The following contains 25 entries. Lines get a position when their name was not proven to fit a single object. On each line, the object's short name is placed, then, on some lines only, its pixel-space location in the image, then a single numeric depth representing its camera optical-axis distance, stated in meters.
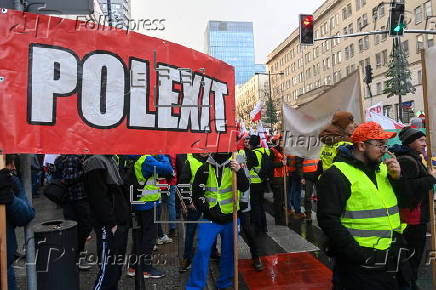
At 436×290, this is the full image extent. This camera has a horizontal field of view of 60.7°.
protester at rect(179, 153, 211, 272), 5.85
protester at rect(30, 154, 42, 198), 10.65
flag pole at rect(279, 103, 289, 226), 8.23
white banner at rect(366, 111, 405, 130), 9.08
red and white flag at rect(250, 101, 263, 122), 9.19
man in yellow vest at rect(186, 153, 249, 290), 4.59
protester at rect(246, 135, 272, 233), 7.32
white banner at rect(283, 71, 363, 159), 6.07
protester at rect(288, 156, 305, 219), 9.02
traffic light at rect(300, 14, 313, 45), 13.18
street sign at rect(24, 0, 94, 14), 2.77
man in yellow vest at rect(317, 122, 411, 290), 2.91
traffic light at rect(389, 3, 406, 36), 12.14
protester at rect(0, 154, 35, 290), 2.63
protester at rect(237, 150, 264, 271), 5.65
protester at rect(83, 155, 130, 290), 3.92
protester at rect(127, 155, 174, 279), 5.14
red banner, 2.63
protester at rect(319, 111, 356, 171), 5.12
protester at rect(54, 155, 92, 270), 5.23
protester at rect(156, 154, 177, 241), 7.10
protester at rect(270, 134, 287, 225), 8.50
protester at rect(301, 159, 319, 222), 8.21
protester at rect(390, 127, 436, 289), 3.71
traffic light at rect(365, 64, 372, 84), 21.09
